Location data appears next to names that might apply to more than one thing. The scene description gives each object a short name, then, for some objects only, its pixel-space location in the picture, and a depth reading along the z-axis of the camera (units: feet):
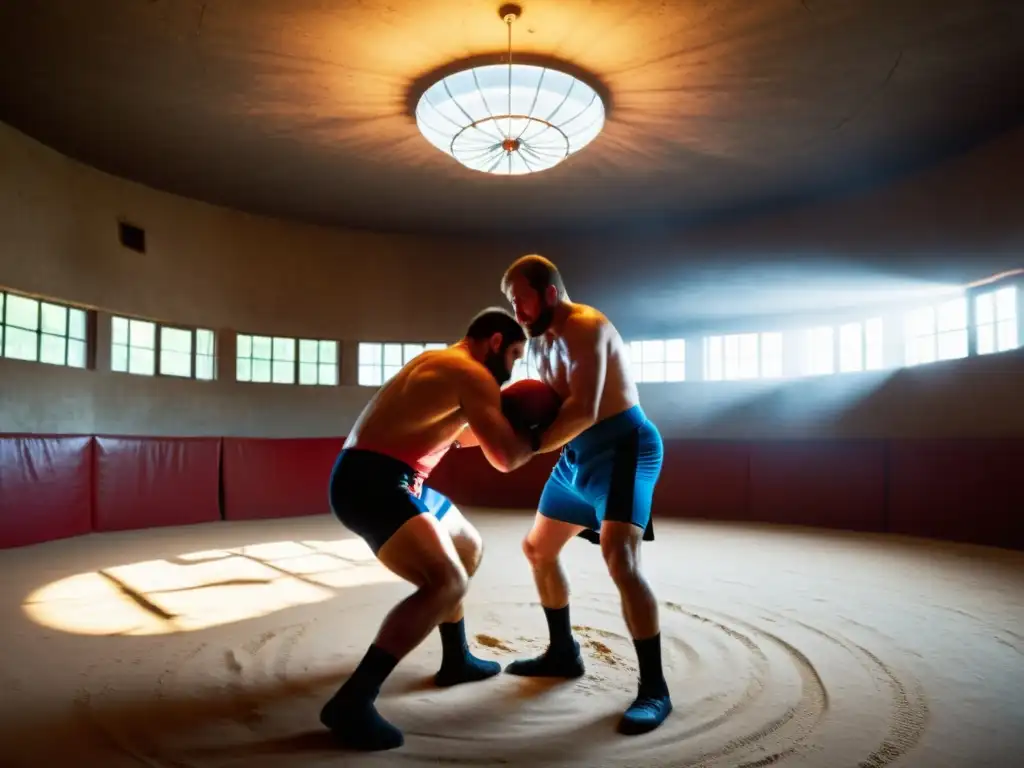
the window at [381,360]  29.04
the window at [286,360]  26.96
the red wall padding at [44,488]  17.43
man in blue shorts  7.18
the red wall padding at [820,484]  21.79
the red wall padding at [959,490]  18.21
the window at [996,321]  19.94
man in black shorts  6.41
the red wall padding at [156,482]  20.52
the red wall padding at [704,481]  24.90
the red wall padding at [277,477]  23.76
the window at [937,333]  22.13
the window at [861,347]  25.07
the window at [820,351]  26.40
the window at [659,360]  29.60
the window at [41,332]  20.03
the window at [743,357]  27.81
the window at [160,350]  23.54
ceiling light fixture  14.96
